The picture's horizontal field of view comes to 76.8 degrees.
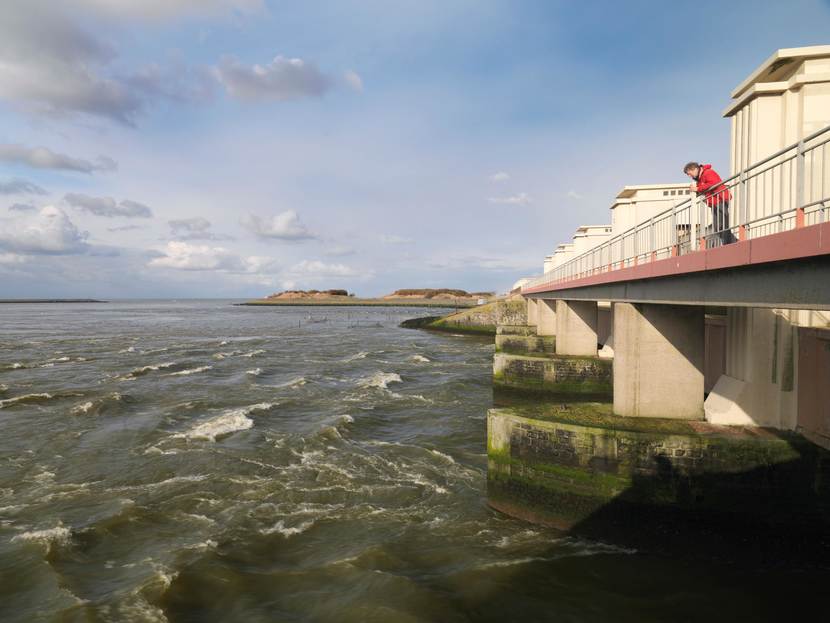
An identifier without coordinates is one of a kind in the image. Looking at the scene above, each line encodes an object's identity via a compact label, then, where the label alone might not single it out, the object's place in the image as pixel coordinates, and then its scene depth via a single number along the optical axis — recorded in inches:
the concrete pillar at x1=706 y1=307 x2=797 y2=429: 414.0
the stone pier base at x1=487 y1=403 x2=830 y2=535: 393.7
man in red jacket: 361.4
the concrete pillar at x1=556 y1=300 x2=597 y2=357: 1053.8
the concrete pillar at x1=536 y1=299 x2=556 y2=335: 1409.9
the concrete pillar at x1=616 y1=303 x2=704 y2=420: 499.2
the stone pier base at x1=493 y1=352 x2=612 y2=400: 898.7
